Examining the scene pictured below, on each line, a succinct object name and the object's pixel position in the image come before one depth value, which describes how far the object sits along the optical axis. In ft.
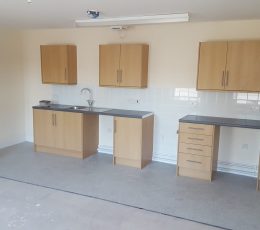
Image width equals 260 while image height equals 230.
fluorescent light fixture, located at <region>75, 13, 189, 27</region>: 12.94
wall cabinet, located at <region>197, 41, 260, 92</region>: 13.05
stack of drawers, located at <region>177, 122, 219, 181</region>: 13.46
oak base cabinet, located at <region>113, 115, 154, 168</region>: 15.11
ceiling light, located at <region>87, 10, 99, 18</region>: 12.28
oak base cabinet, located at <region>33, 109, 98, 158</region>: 16.61
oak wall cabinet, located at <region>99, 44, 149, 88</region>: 15.52
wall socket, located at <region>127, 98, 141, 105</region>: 16.84
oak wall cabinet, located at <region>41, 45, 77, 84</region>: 17.47
